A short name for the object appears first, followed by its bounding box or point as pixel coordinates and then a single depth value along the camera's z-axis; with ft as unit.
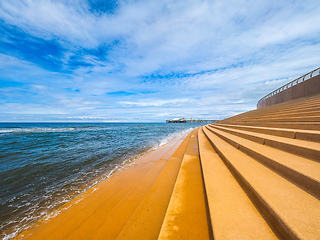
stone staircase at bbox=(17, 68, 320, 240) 4.09
